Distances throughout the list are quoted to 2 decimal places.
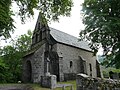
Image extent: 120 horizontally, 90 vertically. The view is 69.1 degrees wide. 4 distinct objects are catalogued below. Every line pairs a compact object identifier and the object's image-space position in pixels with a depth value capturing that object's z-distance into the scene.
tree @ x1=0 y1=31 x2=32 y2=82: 21.99
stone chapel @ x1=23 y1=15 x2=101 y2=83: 13.72
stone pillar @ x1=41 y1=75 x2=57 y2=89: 9.14
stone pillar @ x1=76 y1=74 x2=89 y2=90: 4.01
